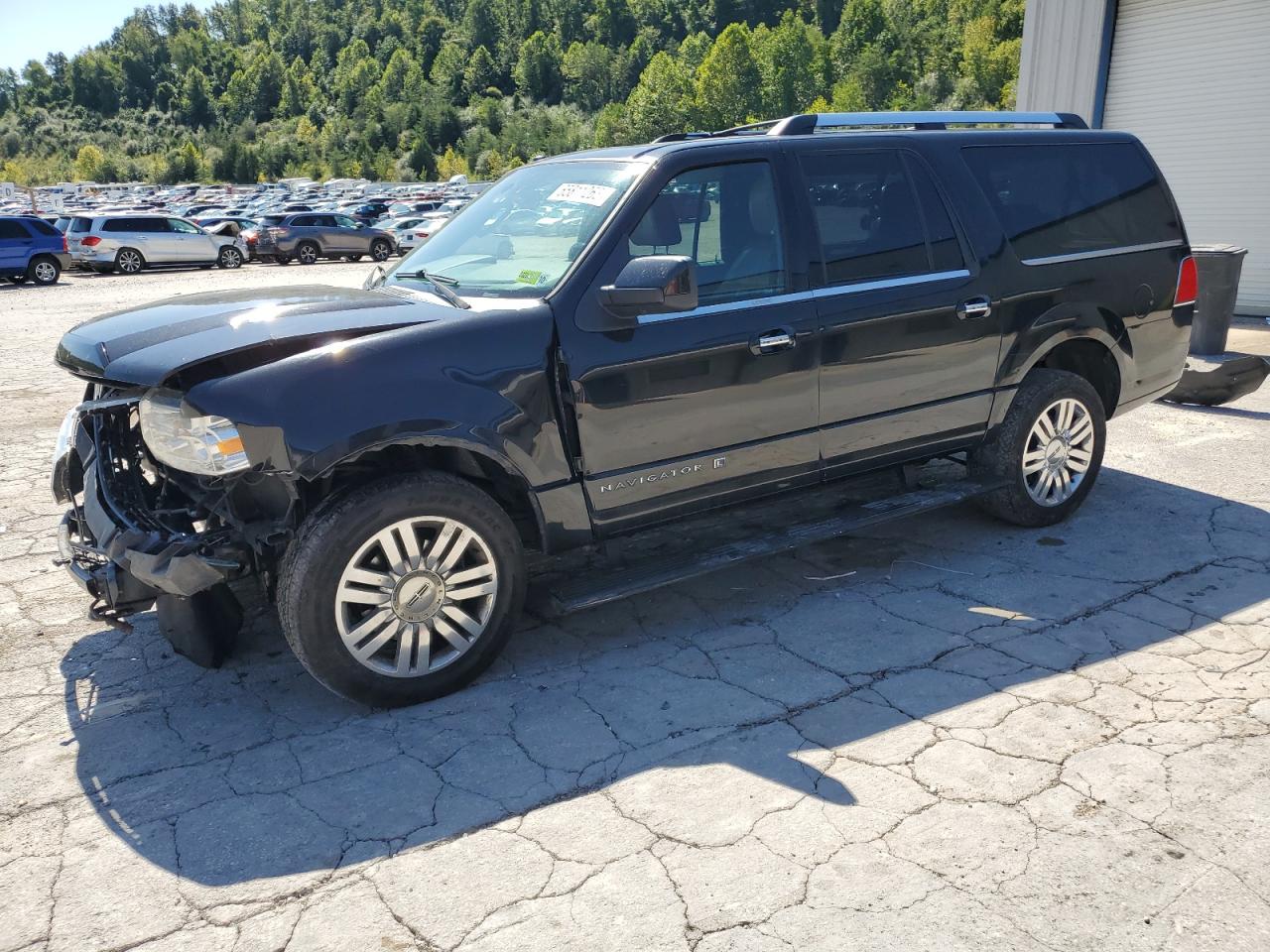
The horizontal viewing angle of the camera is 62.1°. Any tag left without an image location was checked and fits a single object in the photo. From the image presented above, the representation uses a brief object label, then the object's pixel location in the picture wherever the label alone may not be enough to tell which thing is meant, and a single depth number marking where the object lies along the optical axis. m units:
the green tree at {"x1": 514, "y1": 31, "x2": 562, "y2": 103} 177.75
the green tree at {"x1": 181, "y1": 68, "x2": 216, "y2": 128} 182.75
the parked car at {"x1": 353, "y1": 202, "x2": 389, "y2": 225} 42.44
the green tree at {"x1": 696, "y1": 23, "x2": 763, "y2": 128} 136.25
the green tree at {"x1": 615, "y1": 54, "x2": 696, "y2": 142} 135.25
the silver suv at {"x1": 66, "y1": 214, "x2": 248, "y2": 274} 26.34
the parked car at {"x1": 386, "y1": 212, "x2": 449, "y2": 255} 32.03
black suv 3.52
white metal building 11.71
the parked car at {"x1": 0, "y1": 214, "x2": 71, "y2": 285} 23.30
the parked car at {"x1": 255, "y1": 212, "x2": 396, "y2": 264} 29.56
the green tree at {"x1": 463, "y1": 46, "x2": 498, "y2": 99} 182.75
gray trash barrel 9.22
